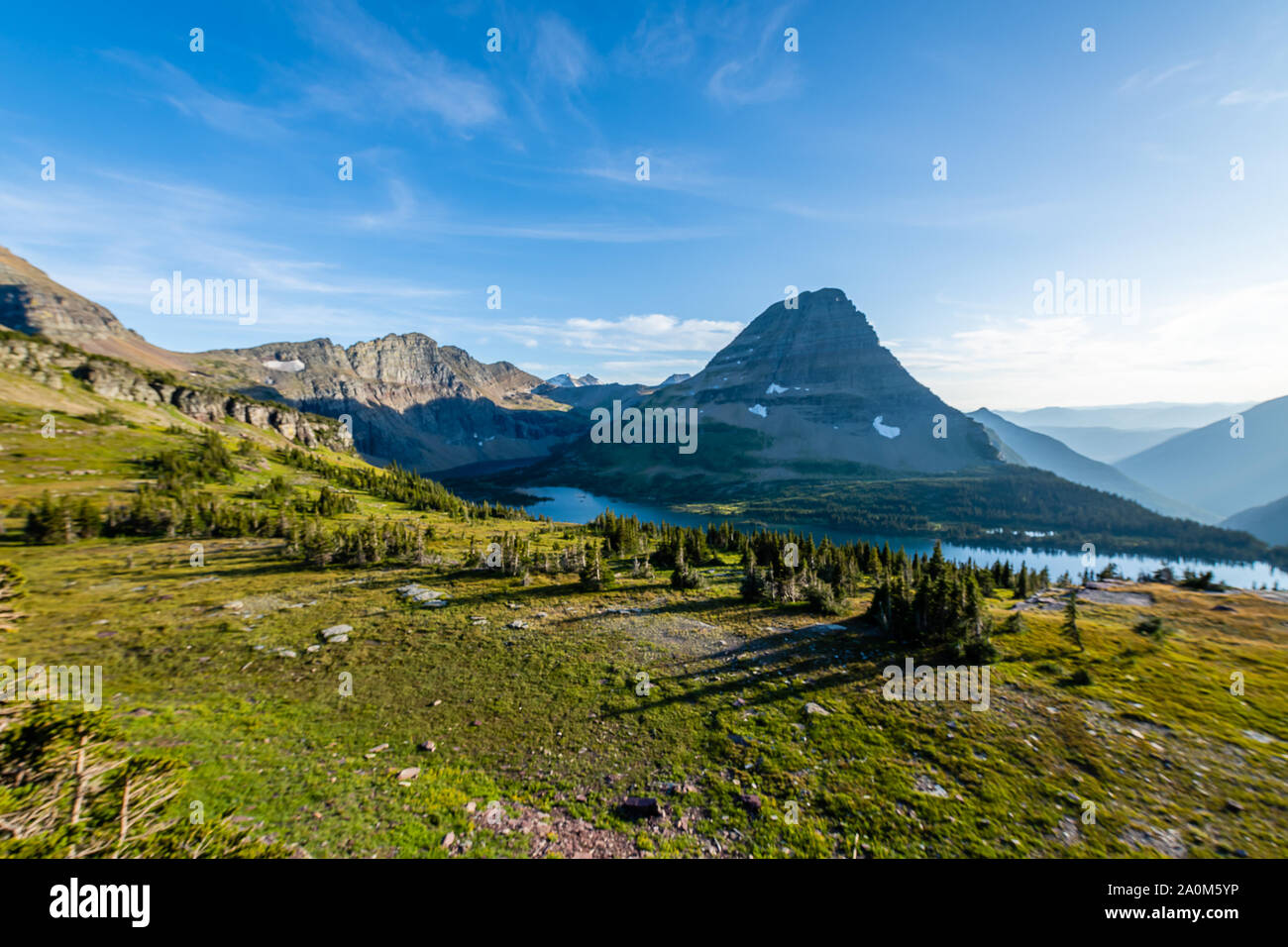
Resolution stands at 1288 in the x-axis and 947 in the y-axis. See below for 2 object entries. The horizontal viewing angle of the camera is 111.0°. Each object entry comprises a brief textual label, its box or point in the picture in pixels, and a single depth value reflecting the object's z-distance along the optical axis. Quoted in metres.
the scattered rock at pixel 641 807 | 12.07
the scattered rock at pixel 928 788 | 12.95
